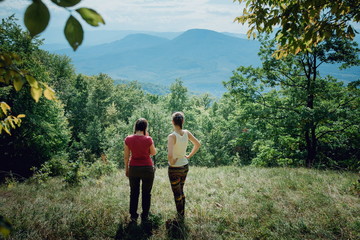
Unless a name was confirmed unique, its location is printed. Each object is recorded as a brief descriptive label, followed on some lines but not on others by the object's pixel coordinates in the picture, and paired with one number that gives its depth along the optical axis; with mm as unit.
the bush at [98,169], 8869
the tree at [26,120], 16578
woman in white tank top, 4293
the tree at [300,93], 10680
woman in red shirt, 4387
